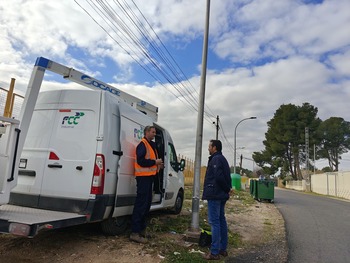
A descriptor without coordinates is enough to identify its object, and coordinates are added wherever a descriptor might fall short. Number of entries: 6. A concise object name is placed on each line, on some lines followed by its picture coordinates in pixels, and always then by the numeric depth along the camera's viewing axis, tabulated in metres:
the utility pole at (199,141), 6.64
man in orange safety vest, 5.72
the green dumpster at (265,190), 16.98
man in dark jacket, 5.24
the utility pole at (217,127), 31.02
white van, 5.02
